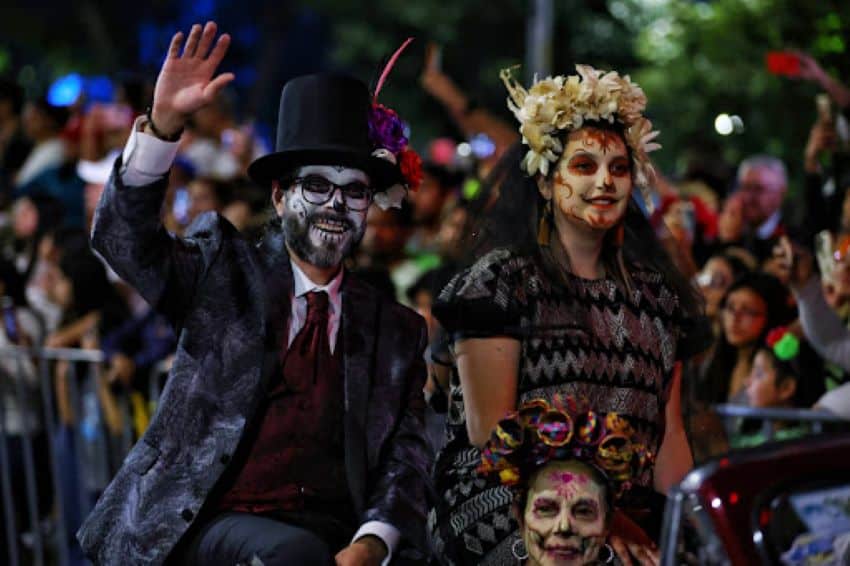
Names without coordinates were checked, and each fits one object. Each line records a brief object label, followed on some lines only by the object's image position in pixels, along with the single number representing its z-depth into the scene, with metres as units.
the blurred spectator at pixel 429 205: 13.57
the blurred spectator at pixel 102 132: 14.15
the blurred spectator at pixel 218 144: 14.31
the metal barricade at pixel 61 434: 10.24
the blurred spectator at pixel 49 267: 11.75
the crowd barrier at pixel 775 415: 8.27
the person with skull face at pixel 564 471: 5.53
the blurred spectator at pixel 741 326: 9.31
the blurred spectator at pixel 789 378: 9.05
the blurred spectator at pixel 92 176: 12.88
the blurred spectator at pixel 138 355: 10.36
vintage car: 4.26
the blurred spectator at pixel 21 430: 10.28
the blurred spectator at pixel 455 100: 10.47
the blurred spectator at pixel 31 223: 12.41
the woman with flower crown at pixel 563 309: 6.11
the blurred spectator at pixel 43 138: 14.05
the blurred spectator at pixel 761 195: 11.30
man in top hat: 5.86
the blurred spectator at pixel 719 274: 9.72
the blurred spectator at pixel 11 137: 15.02
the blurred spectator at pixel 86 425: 10.36
